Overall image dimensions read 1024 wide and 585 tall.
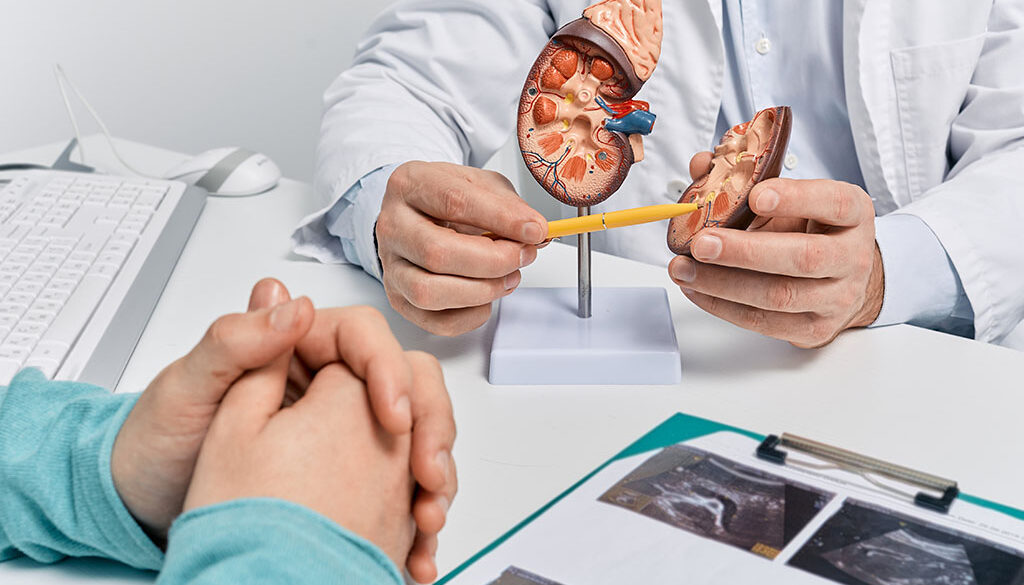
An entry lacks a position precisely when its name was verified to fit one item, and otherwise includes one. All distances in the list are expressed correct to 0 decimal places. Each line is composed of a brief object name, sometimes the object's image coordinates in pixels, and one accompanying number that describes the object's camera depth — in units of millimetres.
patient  434
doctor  798
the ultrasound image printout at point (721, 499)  586
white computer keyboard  789
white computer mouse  1320
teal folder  626
